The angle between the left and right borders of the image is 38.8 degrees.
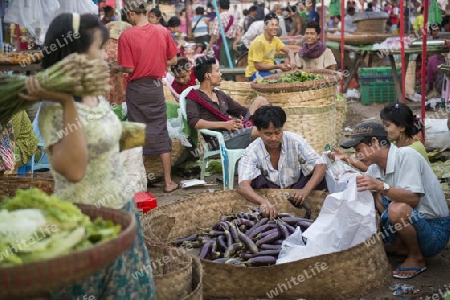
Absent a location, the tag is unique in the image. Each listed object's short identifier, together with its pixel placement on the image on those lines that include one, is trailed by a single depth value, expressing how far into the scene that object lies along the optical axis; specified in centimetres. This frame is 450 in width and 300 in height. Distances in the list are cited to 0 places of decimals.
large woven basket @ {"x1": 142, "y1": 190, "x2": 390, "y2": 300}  398
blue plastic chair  677
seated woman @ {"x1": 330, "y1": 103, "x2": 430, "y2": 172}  472
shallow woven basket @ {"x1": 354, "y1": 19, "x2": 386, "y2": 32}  1470
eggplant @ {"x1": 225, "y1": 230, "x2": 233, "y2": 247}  468
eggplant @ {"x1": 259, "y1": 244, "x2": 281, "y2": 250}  457
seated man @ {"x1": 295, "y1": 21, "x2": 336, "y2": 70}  877
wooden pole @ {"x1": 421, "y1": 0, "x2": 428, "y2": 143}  713
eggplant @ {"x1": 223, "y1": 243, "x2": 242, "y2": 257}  454
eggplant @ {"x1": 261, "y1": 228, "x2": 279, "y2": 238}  472
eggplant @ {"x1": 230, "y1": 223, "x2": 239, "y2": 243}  474
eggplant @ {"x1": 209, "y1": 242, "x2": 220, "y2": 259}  455
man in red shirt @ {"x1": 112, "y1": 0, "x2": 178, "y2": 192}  679
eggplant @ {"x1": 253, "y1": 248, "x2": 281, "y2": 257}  448
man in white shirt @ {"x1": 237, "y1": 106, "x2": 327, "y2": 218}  515
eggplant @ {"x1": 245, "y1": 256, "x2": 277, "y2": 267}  440
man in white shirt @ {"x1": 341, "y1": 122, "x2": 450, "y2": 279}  434
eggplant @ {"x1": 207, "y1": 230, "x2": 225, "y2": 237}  489
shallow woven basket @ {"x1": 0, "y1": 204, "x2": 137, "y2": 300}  189
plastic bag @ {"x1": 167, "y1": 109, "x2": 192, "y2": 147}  730
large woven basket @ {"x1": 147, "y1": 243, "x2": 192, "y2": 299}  342
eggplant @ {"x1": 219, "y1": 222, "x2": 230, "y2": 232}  490
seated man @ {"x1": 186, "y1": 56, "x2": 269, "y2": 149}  680
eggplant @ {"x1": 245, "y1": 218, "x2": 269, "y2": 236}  480
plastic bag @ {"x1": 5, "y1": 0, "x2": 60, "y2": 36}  689
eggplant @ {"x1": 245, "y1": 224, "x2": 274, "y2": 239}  475
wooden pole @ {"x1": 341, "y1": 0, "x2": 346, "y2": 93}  1162
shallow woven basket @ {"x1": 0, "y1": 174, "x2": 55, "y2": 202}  455
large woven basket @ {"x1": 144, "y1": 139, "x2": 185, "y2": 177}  737
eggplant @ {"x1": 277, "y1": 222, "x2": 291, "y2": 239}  470
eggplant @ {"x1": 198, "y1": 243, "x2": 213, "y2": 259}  460
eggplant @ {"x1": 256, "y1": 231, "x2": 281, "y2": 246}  464
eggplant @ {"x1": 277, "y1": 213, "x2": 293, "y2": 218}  505
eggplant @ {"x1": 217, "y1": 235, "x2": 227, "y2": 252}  466
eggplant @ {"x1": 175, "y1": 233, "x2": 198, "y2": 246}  499
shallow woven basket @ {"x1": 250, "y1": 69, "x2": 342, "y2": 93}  680
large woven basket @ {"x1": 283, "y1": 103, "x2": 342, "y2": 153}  690
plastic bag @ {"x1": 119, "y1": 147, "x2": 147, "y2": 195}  638
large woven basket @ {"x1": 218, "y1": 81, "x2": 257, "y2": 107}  827
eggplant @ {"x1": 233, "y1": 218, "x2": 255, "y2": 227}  493
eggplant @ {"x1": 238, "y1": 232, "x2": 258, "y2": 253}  453
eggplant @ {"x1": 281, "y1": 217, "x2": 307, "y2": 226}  493
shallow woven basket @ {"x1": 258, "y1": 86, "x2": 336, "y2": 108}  687
